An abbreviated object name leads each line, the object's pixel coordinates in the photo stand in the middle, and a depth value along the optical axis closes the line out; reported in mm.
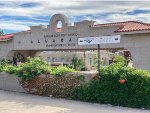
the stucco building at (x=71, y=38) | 9691
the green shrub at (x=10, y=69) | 8205
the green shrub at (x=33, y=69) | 7564
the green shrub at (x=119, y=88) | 5858
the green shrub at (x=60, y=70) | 7161
